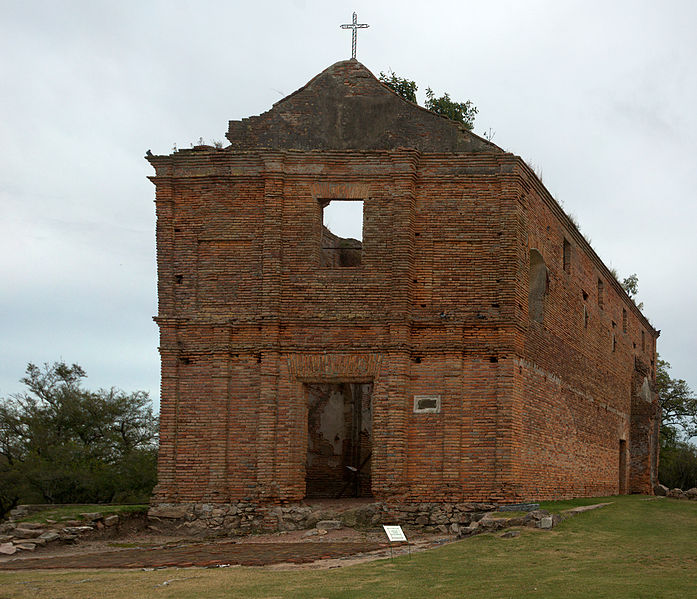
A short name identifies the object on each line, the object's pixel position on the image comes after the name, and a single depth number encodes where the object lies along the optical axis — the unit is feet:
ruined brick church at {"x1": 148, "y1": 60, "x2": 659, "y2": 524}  57.21
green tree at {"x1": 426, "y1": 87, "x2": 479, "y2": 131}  78.18
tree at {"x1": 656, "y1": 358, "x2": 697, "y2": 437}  148.66
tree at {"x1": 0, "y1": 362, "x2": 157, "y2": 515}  87.45
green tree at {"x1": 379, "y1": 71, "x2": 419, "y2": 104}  80.38
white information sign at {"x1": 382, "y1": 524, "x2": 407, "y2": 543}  40.22
